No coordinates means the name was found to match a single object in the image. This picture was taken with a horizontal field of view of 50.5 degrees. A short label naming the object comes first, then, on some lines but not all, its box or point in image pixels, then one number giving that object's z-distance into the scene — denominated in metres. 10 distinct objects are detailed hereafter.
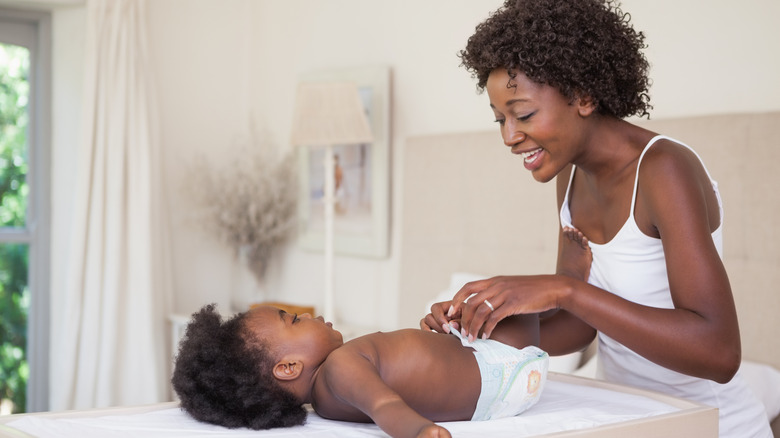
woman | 1.18
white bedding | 1.08
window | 4.12
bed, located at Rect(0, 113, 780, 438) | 1.12
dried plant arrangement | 4.21
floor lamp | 3.44
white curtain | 3.91
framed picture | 3.65
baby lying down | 1.18
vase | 4.61
